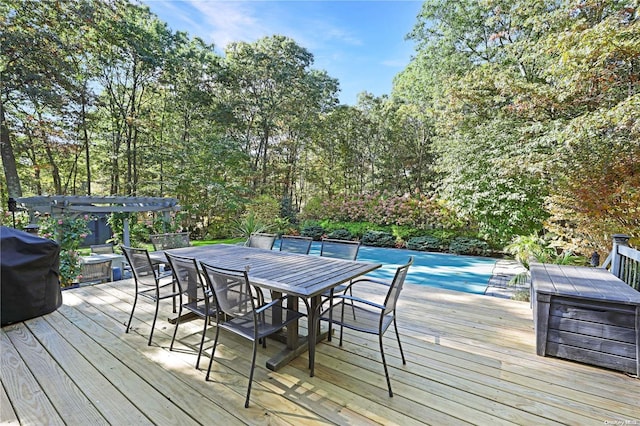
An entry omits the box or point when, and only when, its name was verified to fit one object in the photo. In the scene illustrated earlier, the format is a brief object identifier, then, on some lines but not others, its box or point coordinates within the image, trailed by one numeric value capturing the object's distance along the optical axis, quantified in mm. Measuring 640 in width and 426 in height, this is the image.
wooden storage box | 2076
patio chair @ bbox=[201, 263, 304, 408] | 1889
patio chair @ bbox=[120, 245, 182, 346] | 2670
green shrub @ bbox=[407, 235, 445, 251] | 8531
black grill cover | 1646
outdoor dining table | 2072
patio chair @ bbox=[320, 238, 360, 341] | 3252
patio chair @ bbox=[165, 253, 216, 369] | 2199
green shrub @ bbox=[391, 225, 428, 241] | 9172
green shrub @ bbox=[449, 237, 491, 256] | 7836
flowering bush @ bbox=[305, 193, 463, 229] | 8906
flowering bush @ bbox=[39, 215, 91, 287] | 4172
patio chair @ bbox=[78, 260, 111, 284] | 4434
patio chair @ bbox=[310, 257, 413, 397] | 1971
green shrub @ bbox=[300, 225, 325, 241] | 10910
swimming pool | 5362
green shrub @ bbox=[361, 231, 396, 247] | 9445
